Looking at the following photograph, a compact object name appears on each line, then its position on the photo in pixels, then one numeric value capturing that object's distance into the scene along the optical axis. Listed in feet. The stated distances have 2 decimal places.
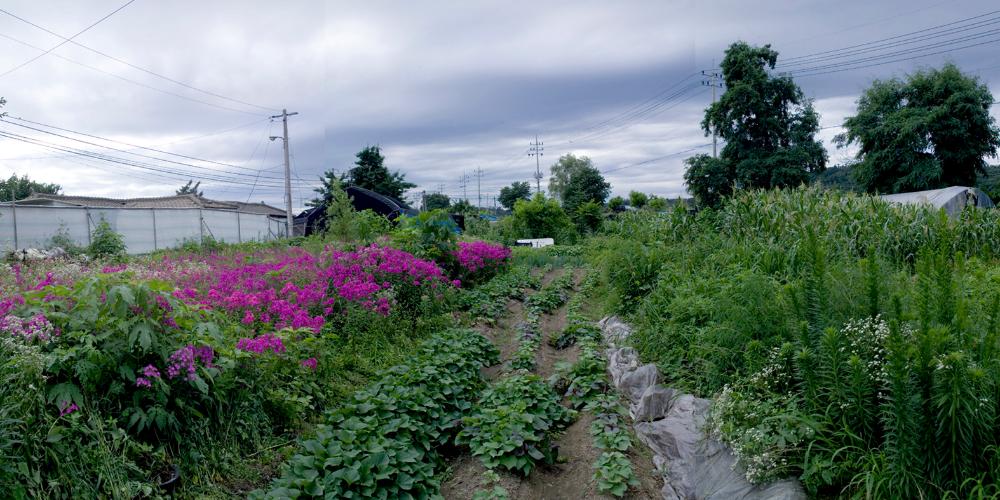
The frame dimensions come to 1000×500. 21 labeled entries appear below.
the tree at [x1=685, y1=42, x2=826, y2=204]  86.02
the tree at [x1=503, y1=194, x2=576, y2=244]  105.70
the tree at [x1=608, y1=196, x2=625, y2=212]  126.93
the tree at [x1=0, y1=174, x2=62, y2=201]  123.54
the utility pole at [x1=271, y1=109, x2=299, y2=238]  87.66
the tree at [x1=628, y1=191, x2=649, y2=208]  115.55
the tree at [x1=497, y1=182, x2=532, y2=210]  234.99
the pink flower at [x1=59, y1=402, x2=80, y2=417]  9.50
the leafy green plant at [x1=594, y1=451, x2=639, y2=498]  12.09
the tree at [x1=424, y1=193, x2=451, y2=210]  227.85
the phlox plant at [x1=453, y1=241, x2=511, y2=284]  42.16
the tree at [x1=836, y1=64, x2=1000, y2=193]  75.31
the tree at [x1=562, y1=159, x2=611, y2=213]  162.56
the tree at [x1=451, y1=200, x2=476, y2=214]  171.63
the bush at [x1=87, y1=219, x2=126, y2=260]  50.37
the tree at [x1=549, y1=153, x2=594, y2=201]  186.09
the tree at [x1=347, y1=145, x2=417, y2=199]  140.67
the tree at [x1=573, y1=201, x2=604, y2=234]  113.70
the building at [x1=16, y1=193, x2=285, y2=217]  99.75
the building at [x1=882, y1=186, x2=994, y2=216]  52.49
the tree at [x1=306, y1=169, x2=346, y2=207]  134.25
